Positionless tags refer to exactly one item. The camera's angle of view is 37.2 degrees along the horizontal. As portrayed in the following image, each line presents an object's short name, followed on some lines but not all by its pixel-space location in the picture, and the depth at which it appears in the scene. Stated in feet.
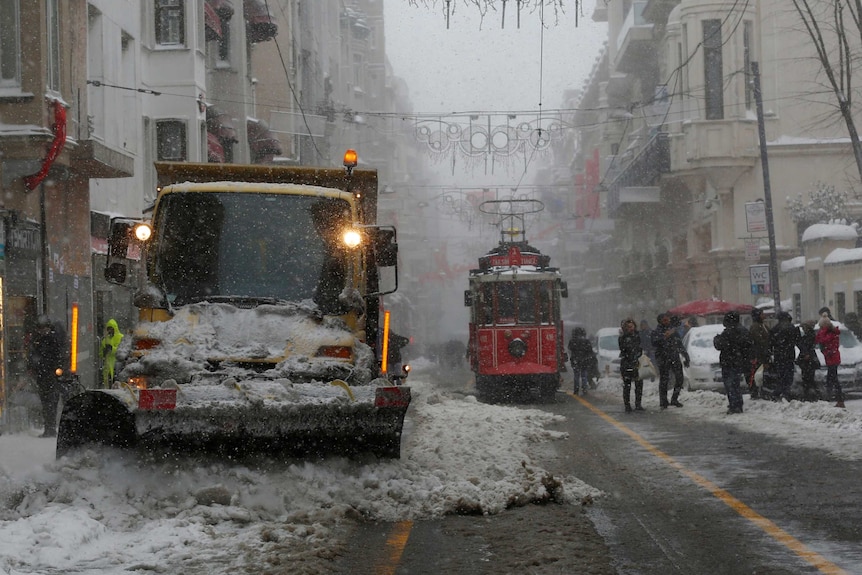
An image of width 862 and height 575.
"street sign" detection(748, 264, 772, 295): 107.24
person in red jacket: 69.92
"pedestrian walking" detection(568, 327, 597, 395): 97.76
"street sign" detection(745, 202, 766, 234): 110.93
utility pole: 104.18
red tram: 88.79
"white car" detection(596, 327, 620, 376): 119.23
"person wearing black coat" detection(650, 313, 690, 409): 76.23
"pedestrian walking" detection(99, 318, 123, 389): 64.95
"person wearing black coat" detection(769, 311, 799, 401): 71.87
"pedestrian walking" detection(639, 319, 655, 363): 103.35
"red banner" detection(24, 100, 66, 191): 63.26
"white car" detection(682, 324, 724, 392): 87.61
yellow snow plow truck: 30.55
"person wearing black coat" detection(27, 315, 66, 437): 59.21
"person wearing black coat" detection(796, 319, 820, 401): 71.87
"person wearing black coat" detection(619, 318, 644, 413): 75.61
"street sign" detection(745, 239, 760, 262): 110.73
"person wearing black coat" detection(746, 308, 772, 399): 74.64
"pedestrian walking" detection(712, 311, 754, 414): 67.92
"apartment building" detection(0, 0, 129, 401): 63.00
